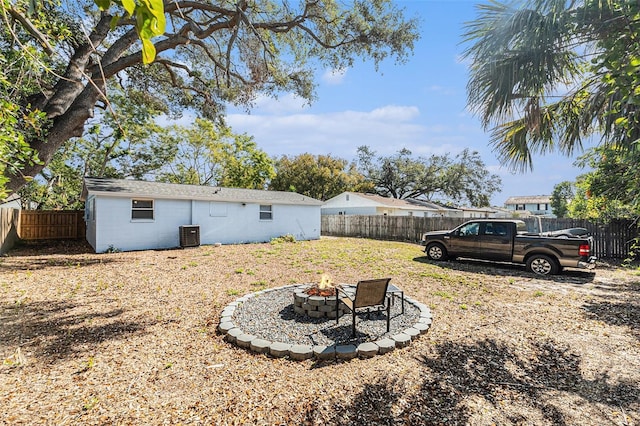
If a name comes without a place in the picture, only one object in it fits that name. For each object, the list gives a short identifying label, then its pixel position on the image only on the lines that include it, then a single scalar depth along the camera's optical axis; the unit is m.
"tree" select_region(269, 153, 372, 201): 30.34
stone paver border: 3.64
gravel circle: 4.08
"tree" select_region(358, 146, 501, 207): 32.22
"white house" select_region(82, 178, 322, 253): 11.87
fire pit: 4.75
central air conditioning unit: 13.16
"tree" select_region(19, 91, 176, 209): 16.94
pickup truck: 8.15
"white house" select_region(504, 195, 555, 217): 54.00
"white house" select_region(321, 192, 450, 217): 24.72
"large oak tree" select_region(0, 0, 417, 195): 7.04
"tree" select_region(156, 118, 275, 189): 23.68
